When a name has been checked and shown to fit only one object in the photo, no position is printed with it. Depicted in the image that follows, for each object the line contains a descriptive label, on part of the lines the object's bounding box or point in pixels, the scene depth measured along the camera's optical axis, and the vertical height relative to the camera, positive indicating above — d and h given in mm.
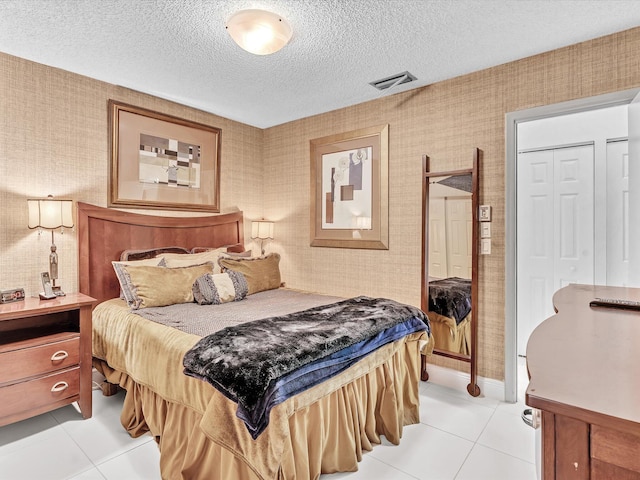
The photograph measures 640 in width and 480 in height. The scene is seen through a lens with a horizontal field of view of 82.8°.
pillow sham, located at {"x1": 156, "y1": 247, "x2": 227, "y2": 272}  3000 -180
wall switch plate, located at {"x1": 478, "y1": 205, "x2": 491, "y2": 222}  2775 +183
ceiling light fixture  2006 +1182
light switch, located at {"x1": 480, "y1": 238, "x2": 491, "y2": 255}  2777 -70
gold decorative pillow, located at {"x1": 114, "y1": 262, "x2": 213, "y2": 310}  2596 -352
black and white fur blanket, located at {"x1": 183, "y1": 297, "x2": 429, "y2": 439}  1451 -538
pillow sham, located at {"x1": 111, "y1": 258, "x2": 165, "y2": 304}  2639 -282
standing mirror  2836 -193
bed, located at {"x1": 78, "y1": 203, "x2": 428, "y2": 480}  1537 -840
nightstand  2166 -764
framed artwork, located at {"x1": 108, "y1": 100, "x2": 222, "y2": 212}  3131 +724
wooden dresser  671 -327
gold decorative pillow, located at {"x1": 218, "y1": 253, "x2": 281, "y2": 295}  3242 -299
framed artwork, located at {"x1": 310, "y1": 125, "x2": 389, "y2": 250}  3414 +480
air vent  2883 +1285
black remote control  1577 -298
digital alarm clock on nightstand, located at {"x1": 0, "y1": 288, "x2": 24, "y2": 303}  2377 -379
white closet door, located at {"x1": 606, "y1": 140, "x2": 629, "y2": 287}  3199 +203
